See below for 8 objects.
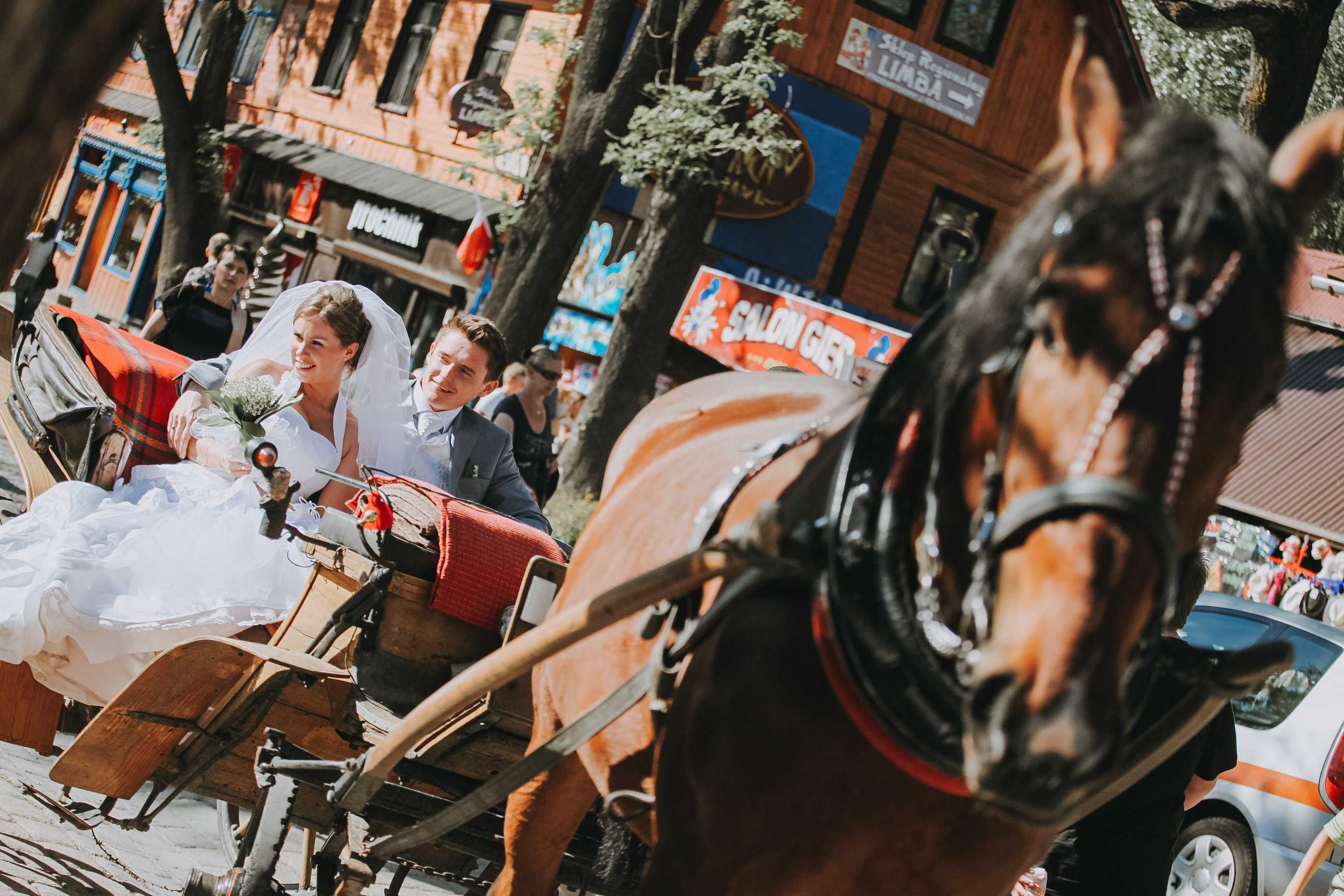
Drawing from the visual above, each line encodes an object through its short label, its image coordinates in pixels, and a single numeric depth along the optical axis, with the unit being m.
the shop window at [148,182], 24.75
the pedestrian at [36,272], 10.46
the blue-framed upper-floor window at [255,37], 23.06
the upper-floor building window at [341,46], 20.95
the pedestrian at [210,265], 7.86
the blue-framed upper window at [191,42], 25.73
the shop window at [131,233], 24.97
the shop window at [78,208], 26.97
